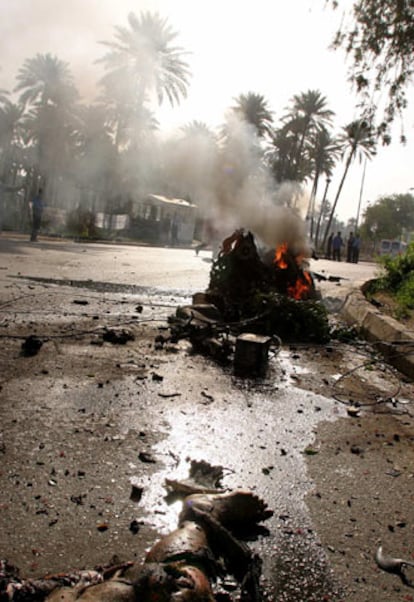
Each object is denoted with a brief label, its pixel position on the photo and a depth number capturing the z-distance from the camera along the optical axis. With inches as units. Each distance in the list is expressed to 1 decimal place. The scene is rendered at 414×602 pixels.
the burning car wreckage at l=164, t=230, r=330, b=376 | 193.2
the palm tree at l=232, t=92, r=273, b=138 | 1947.6
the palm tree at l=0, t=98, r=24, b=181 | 2751.0
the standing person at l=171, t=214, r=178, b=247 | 1447.0
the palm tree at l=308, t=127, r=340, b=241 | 2352.4
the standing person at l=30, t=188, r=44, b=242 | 772.0
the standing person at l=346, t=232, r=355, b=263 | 1310.9
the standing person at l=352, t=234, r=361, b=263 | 1304.1
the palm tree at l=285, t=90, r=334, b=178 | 2192.4
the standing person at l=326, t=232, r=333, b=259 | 1425.7
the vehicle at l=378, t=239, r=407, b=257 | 1715.4
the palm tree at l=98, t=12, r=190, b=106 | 1668.3
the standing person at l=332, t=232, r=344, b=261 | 1253.1
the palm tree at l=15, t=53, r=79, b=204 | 2084.2
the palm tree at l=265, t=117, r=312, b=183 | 2183.7
